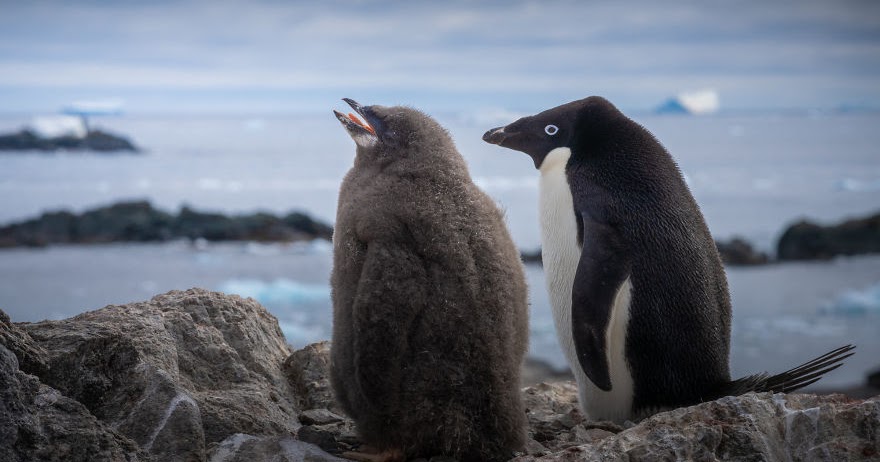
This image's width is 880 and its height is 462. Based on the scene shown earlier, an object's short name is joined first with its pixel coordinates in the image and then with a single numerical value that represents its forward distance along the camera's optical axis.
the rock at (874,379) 9.32
